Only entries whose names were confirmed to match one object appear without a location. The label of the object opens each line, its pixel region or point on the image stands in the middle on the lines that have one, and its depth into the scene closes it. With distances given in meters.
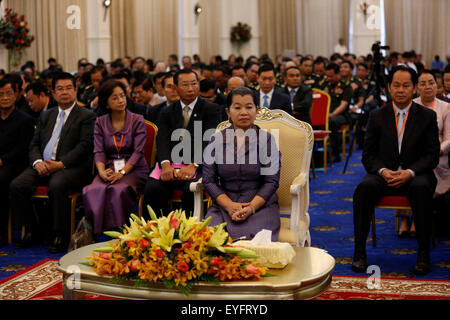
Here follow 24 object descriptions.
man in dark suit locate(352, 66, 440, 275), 4.28
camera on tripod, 7.34
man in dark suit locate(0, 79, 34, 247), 5.48
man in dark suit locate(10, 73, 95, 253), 5.14
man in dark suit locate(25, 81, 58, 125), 6.06
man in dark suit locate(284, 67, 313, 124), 7.84
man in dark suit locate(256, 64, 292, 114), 6.78
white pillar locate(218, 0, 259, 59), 19.04
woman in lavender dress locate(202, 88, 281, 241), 3.79
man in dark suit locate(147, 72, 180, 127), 5.95
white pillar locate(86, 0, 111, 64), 13.07
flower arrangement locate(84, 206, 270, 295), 2.71
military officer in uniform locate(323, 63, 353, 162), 9.12
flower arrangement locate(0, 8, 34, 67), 11.76
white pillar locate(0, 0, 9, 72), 11.71
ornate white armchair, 3.95
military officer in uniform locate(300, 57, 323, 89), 10.90
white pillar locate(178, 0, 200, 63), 17.12
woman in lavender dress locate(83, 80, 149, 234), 4.89
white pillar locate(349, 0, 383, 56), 17.41
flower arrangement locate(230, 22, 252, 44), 19.00
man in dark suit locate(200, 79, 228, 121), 6.33
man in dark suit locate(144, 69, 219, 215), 4.93
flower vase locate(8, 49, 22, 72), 12.28
